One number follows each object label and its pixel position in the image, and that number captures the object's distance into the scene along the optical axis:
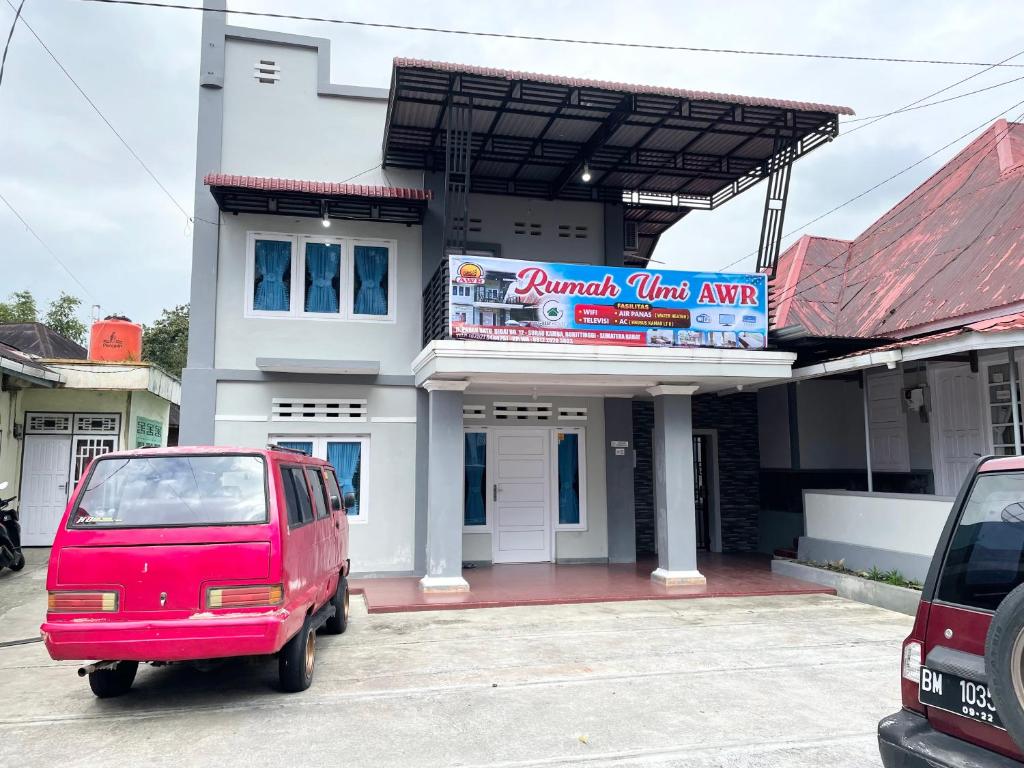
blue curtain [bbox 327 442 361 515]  10.75
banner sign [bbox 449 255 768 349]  8.87
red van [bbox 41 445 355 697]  4.72
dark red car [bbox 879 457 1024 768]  2.65
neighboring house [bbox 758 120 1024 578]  9.09
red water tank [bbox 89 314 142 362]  15.02
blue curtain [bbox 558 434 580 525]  11.95
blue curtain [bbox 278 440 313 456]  10.70
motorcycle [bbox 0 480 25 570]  10.84
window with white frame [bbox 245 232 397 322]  10.84
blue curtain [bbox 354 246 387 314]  11.14
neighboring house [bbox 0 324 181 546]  13.67
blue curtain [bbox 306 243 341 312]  10.96
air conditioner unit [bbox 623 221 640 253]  13.45
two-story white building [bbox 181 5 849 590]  9.47
